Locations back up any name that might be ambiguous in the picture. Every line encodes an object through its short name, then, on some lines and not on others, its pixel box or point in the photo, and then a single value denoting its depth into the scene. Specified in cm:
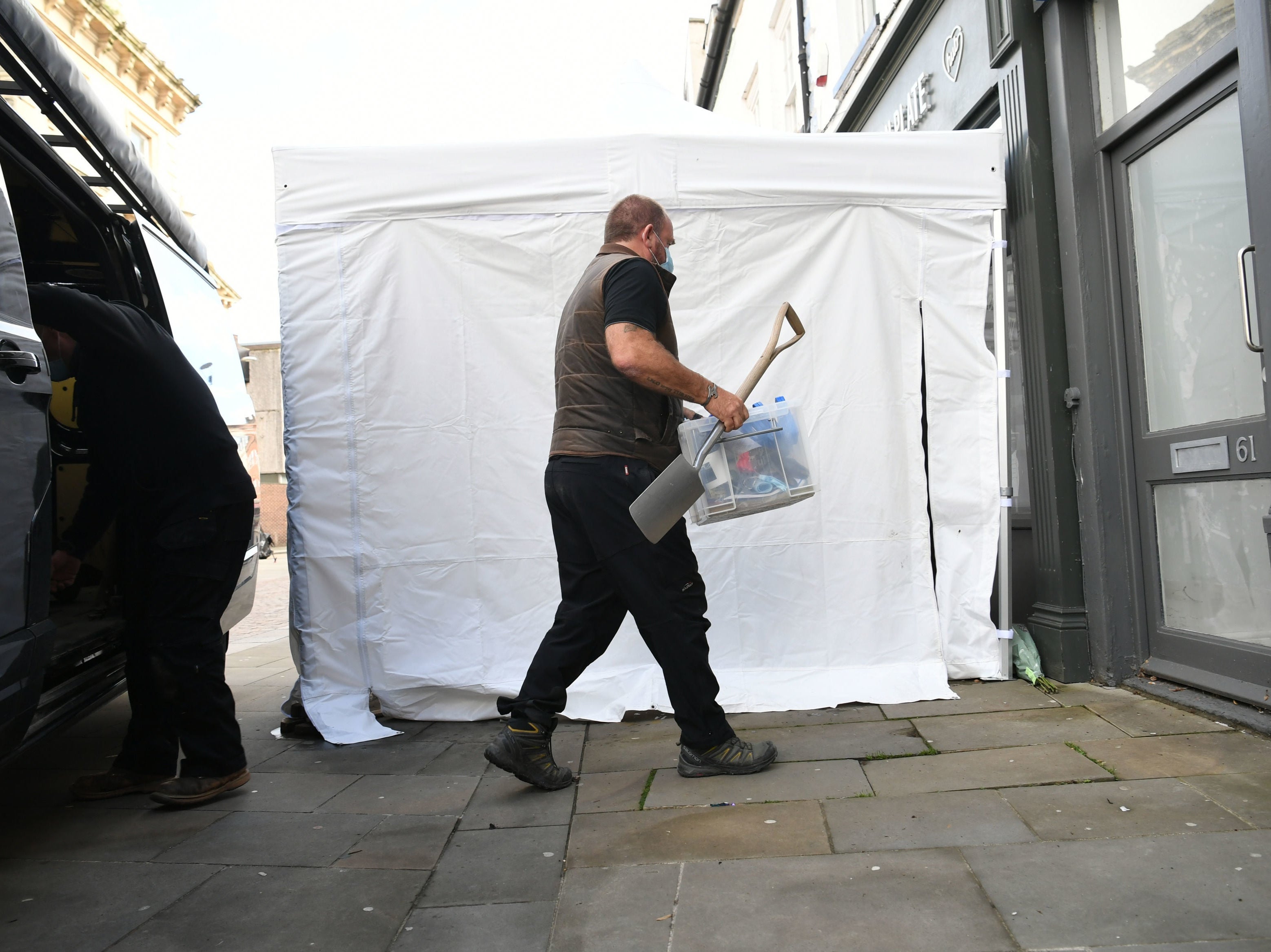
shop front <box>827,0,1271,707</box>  338
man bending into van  313
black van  229
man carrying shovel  310
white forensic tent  418
